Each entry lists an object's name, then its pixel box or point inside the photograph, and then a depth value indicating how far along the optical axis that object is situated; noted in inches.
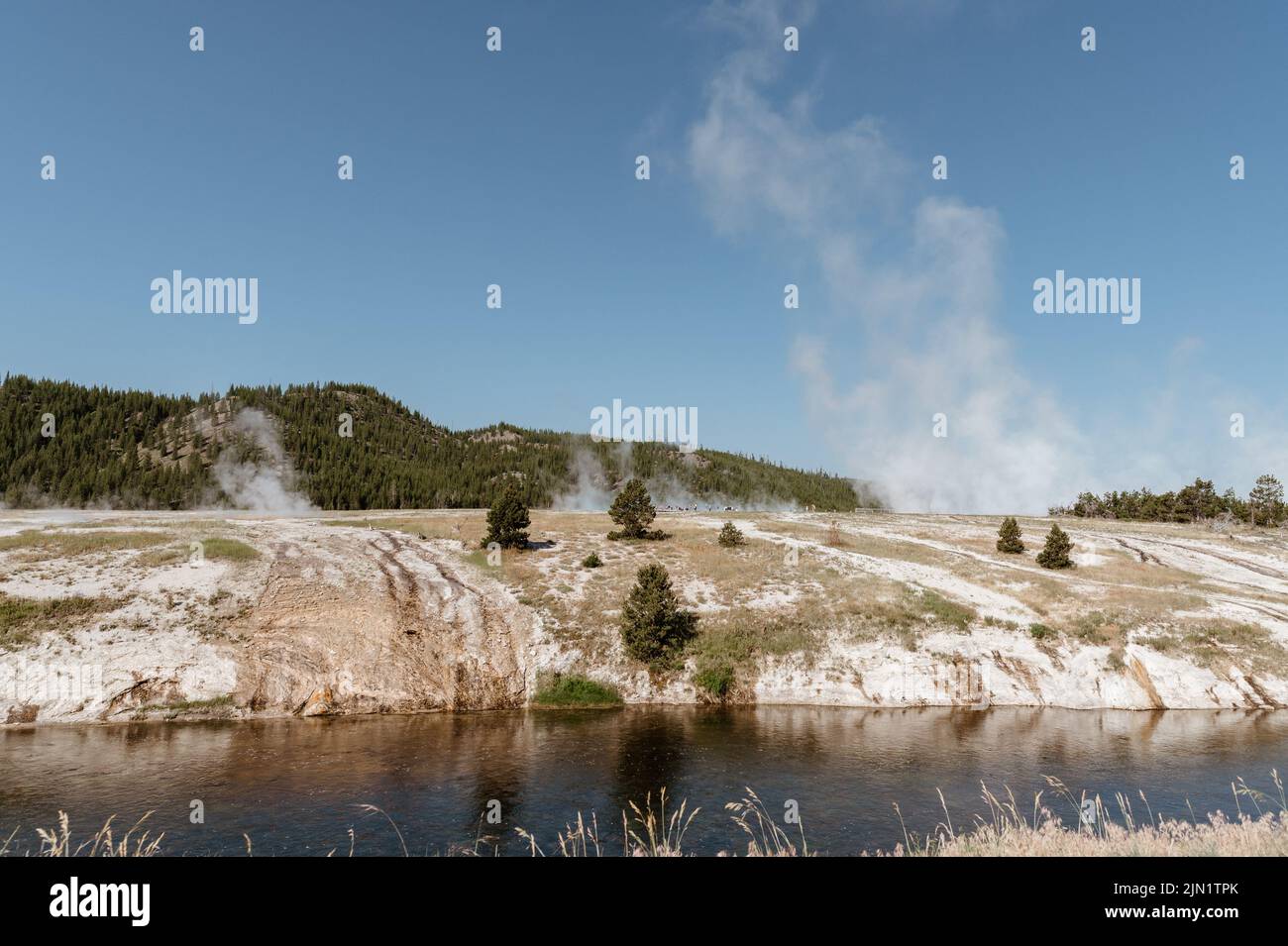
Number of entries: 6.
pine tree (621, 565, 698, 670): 1707.7
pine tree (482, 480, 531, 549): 2353.6
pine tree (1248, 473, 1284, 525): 4975.4
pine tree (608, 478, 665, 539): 2679.6
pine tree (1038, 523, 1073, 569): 2474.2
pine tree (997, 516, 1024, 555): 2763.3
